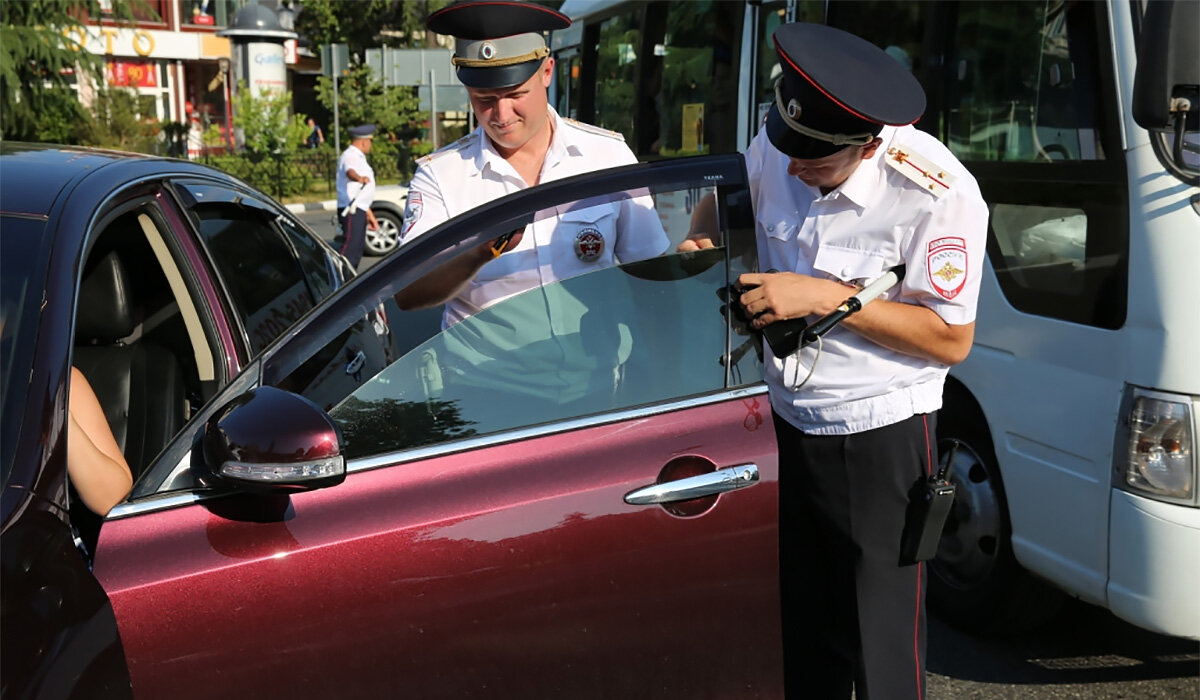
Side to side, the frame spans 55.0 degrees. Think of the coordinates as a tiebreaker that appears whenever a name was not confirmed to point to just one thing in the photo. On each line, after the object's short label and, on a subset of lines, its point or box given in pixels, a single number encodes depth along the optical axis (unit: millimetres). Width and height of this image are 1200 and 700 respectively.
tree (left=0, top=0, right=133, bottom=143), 14258
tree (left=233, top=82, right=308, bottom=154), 23125
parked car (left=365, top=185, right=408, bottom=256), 14469
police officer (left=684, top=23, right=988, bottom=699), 2104
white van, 2832
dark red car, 1763
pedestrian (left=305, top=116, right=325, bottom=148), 34719
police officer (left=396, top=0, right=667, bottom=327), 2186
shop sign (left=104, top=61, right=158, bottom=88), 35812
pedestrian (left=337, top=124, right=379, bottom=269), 11992
